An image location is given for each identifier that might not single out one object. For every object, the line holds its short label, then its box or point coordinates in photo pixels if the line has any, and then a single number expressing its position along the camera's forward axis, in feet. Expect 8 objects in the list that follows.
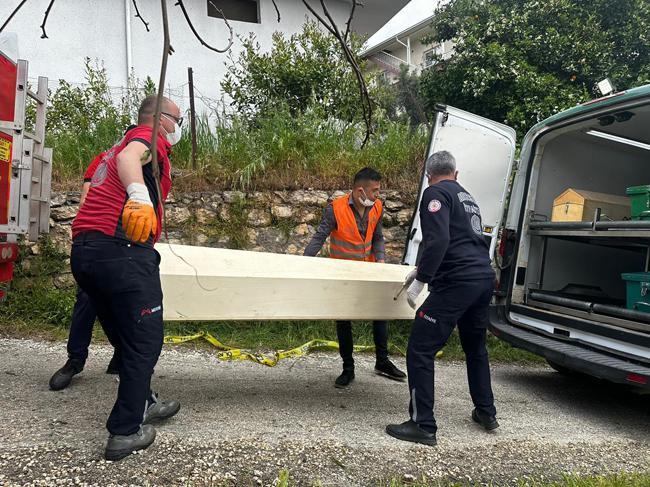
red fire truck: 11.88
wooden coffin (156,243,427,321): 9.50
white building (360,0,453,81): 66.18
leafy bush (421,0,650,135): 26.71
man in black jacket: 9.96
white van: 12.82
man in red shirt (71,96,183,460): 8.04
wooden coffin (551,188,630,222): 14.96
